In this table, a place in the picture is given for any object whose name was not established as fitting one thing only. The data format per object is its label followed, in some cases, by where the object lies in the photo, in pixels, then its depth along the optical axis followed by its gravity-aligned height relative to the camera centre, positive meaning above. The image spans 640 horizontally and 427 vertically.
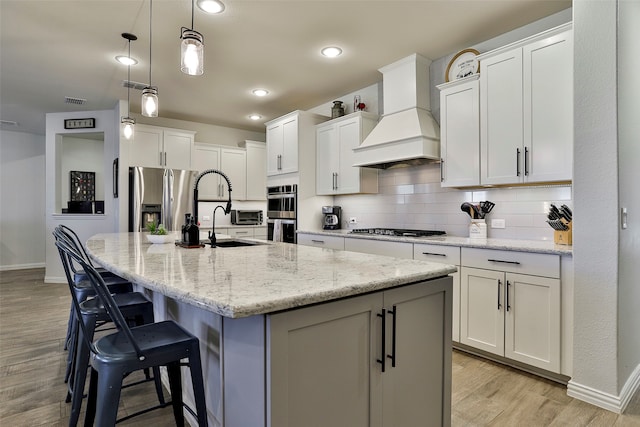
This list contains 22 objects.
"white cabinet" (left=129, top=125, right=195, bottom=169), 5.21 +0.94
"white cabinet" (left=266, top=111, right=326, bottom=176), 4.62 +0.93
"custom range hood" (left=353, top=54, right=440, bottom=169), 3.40 +0.86
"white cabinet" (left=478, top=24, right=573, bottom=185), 2.54 +0.76
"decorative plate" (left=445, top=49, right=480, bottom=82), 3.30 +1.37
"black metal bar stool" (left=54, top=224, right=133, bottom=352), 2.29 -0.51
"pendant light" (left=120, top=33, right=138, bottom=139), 3.77 +0.89
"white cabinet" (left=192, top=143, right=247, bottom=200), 5.96 +0.72
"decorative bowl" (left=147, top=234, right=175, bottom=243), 2.65 -0.20
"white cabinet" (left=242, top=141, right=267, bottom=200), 6.47 +0.75
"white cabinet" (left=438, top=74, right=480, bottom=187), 3.07 +0.69
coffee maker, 4.62 -0.08
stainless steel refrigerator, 5.04 +0.20
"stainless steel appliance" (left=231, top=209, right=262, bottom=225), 6.26 -0.11
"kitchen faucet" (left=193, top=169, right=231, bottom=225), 2.52 +0.06
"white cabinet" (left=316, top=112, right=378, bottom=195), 4.18 +0.67
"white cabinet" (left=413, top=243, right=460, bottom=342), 2.83 -0.38
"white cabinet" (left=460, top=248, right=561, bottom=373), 2.35 -0.66
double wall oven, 4.64 -0.03
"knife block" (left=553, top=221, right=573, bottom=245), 2.48 -0.17
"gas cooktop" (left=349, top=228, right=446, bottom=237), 3.48 -0.21
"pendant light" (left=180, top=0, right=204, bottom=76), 1.98 +0.88
